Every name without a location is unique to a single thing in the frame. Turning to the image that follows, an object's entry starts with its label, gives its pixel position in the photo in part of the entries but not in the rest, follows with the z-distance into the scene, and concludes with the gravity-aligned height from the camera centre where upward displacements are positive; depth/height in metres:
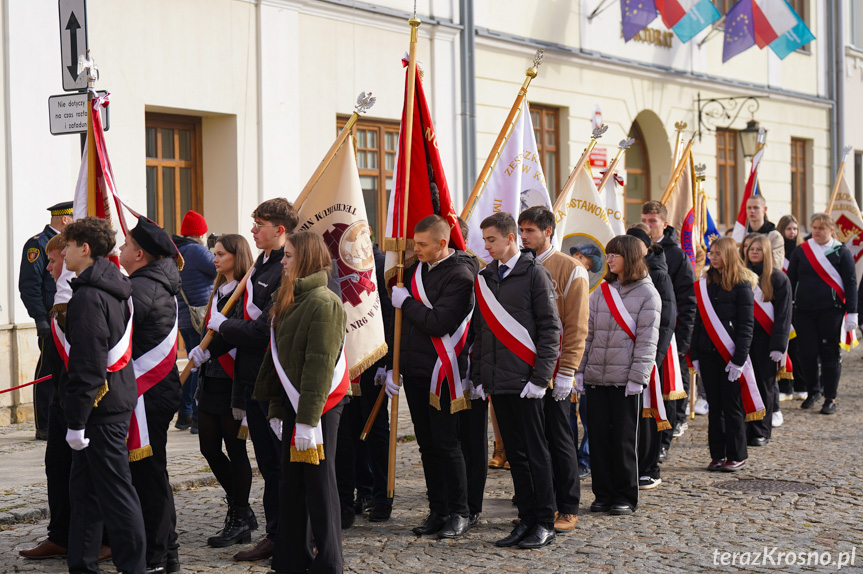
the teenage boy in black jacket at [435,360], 6.33 -0.42
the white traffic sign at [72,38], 8.80 +1.99
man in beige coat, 6.49 -0.41
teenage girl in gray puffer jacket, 6.94 -0.52
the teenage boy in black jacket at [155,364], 5.57 -0.36
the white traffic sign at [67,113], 8.47 +1.36
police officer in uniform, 9.03 +0.10
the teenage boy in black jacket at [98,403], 5.08 -0.50
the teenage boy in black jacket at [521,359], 6.16 -0.39
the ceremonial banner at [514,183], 8.22 +0.77
